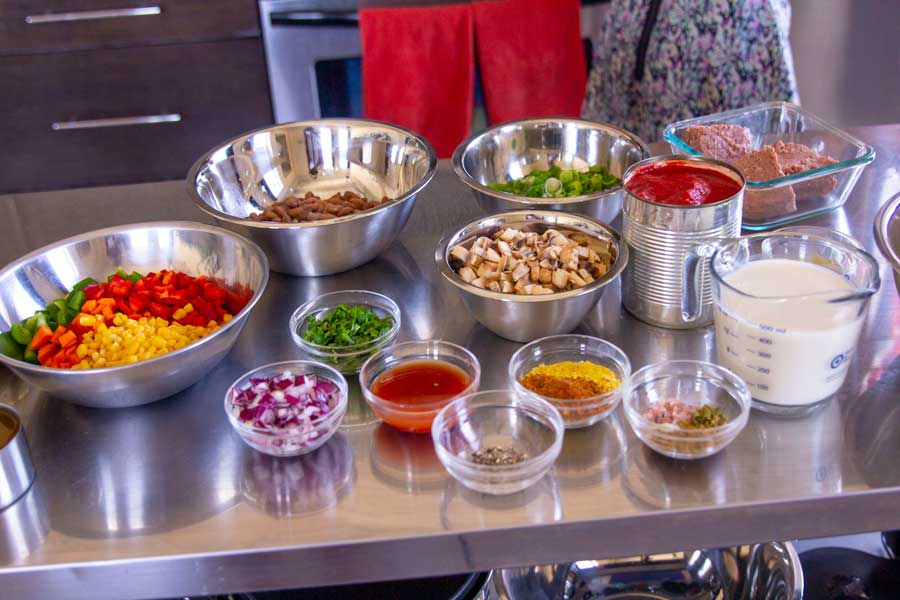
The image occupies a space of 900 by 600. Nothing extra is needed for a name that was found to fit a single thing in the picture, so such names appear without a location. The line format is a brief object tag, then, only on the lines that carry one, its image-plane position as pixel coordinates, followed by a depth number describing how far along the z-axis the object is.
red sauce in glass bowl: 1.06
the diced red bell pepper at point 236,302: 1.28
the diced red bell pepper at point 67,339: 1.18
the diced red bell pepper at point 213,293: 1.28
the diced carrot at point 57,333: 1.19
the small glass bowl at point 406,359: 1.06
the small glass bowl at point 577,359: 1.05
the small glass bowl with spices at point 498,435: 0.98
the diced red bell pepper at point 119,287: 1.27
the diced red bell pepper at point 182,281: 1.31
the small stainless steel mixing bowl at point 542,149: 1.57
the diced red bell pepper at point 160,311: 1.25
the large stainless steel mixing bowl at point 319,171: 1.39
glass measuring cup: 1.00
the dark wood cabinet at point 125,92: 2.88
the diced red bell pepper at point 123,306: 1.25
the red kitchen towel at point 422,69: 2.65
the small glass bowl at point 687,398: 1.00
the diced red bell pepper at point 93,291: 1.27
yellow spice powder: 1.10
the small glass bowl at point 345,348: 1.17
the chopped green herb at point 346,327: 1.20
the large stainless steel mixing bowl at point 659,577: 1.34
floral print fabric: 2.14
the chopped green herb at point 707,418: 1.02
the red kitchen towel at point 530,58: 2.67
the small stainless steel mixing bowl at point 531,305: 1.14
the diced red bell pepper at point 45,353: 1.17
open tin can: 1.15
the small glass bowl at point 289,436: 1.03
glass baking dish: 1.37
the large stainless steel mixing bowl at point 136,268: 1.09
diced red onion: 1.04
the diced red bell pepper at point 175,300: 1.26
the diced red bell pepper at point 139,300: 1.25
